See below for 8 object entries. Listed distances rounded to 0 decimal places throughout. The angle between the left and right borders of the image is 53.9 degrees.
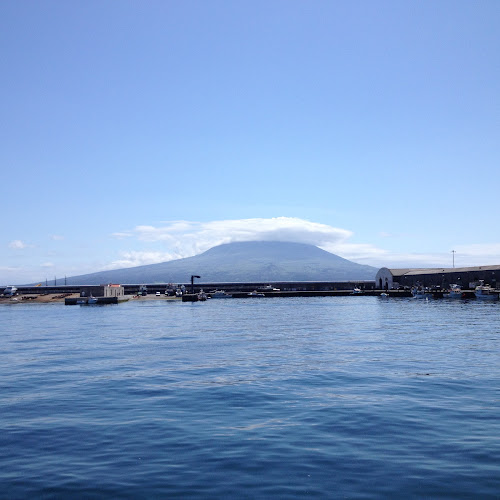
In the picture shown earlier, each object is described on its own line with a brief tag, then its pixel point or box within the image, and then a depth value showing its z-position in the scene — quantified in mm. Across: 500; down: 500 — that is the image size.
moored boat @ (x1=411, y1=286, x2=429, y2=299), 120750
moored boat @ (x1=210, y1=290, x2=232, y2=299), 153625
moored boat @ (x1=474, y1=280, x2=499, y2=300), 104300
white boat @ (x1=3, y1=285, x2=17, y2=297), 165875
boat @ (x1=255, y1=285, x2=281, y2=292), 171250
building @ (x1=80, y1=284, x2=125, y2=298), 139375
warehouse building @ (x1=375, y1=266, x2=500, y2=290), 122362
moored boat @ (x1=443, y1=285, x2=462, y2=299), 116544
